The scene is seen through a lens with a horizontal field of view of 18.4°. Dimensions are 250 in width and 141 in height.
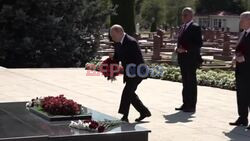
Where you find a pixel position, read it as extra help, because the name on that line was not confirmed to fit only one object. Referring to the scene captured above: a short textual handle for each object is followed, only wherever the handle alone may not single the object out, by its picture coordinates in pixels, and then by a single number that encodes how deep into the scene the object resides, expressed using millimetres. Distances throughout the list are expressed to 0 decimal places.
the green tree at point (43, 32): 27773
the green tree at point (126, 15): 50659
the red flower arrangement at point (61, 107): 9754
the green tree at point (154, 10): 98651
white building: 106916
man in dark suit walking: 10970
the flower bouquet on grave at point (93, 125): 8715
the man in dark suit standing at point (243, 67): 11037
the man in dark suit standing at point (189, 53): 12965
